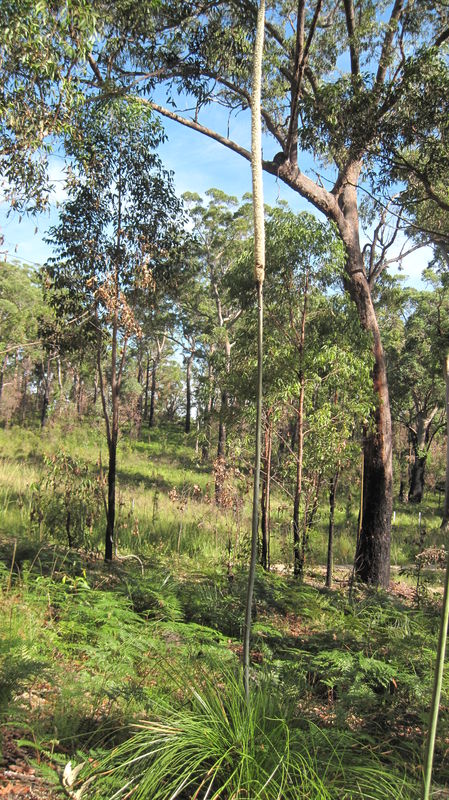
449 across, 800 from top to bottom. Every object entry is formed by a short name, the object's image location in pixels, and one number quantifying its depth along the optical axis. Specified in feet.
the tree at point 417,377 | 76.13
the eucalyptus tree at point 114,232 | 24.09
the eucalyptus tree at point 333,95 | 23.94
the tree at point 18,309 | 97.60
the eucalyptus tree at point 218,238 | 82.69
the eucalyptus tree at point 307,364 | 26.03
